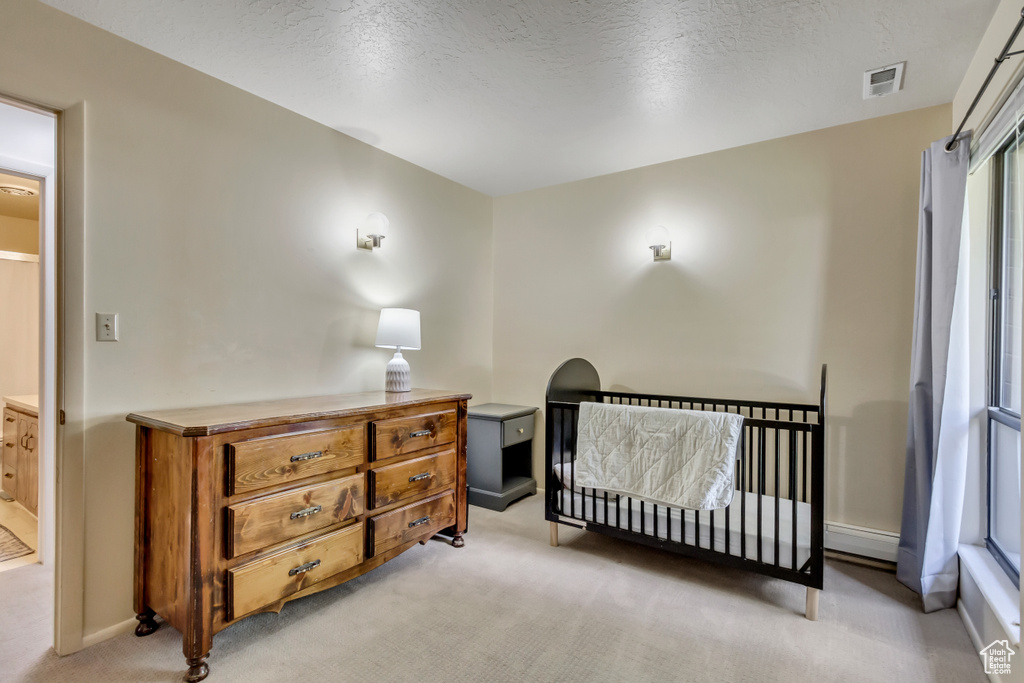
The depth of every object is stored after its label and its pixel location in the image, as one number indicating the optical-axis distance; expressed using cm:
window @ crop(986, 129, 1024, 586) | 174
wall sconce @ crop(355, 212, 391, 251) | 277
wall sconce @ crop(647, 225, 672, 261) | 302
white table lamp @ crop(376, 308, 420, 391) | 269
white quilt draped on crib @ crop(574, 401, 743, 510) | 201
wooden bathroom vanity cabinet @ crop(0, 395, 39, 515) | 286
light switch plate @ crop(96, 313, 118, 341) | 178
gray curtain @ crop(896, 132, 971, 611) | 193
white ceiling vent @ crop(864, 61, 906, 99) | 201
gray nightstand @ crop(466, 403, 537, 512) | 317
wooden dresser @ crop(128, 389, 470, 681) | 158
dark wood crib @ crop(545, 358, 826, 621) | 193
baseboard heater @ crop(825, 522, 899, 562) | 238
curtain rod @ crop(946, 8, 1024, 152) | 135
